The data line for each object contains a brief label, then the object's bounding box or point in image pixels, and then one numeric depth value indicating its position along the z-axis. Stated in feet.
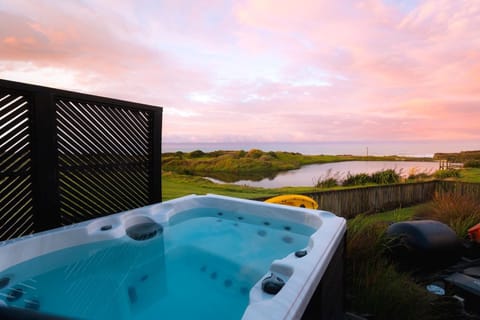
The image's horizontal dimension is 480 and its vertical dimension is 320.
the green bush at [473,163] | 40.78
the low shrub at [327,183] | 25.39
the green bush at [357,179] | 26.50
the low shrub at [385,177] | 26.86
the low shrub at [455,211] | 12.49
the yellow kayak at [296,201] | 13.73
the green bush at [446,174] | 31.16
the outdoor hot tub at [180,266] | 5.73
